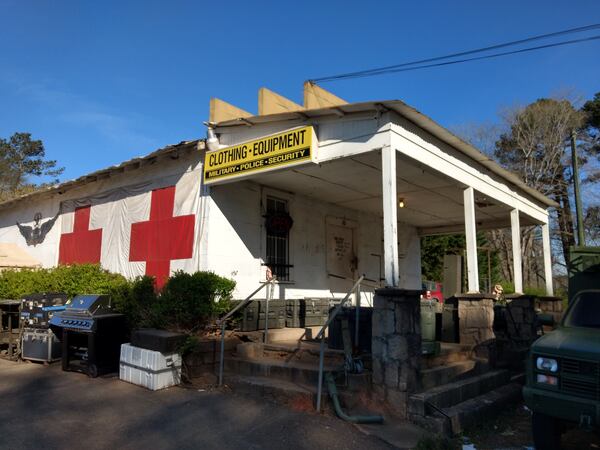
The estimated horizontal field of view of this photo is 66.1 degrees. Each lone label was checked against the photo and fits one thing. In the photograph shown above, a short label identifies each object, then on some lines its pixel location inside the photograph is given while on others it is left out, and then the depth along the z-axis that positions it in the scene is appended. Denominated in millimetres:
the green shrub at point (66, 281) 10234
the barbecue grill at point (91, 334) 7598
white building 7691
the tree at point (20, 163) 39359
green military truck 4316
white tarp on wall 9578
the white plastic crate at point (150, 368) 6786
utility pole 14453
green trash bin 8312
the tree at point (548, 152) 27969
